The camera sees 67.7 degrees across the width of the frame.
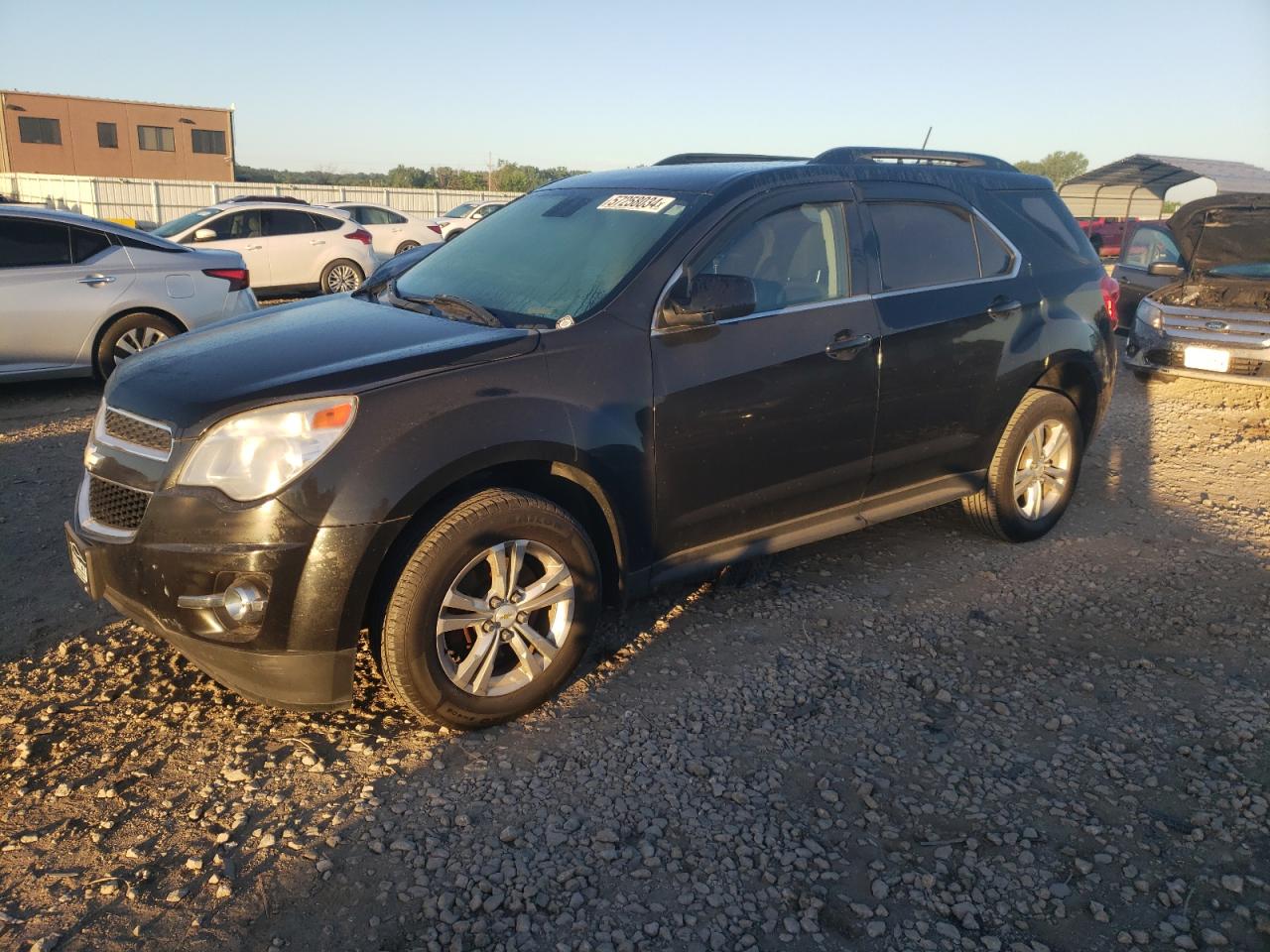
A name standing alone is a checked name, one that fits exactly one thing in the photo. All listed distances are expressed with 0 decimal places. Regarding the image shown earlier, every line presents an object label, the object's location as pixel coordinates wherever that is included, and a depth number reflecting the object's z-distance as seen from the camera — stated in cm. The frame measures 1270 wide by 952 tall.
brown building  4375
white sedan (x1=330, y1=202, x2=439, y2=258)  1797
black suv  289
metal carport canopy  2180
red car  2553
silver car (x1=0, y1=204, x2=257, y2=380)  726
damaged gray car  850
